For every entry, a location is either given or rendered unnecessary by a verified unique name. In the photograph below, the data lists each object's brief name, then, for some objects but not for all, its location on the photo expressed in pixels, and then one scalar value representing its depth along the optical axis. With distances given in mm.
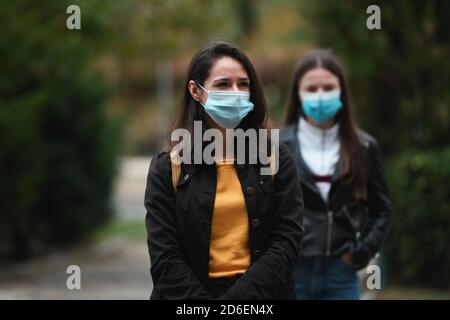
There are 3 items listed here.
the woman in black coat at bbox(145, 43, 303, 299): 6266
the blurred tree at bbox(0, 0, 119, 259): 21172
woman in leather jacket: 9070
